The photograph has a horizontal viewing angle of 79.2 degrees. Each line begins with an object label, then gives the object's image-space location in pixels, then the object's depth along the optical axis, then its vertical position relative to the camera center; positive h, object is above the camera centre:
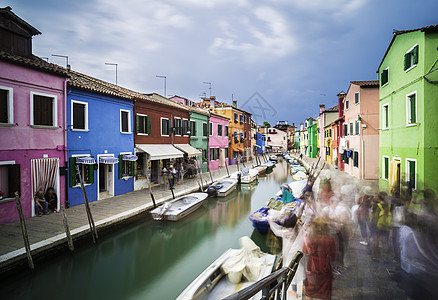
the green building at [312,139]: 44.22 +1.35
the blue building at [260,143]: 59.34 +0.97
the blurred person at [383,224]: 6.45 -1.92
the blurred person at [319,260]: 4.23 -1.84
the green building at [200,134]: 23.12 +1.23
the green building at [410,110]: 9.23 +1.45
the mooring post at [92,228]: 8.86 -2.69
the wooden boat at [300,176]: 22.31 -2.51
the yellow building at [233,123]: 34.53 +3.34
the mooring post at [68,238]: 7.89 -2.69
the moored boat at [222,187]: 17.08 -2.67
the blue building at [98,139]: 11.66 +0.49
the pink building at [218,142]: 27.24 +0.63
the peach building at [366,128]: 17.88 +1.27
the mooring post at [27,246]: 6.74 -2.48
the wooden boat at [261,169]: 30.08 -2.51
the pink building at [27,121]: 9.11 +1.05
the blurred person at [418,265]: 4.28 -2.01
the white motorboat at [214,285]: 5.18 -2.87
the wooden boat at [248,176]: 22.45 -2.48
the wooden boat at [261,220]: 9.99 -2.75
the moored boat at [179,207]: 11.49 -2.79
